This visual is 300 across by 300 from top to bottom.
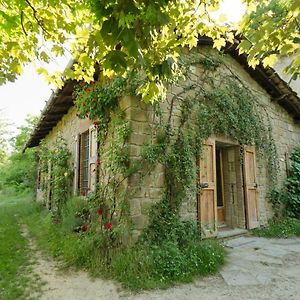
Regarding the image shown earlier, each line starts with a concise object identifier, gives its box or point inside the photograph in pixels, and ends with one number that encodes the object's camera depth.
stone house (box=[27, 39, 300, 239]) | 4.24
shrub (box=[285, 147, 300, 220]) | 7.07
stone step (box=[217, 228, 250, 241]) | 5.33
